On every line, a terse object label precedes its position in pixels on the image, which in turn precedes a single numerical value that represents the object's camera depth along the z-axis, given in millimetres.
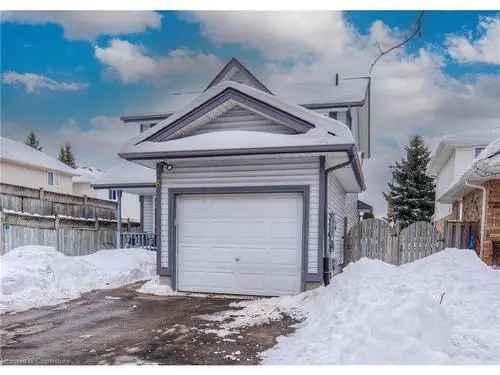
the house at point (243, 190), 6348
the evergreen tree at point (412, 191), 20812
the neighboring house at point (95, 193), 24656
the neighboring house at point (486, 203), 7738
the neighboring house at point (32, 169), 16547
